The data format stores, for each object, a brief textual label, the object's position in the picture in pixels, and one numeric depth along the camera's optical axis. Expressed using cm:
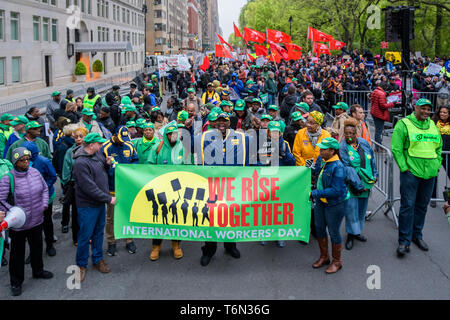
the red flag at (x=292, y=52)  2428
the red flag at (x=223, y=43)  2431
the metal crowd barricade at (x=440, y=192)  819
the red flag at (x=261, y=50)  2609
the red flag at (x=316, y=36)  2615
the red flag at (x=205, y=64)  2168
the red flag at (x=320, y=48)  2868
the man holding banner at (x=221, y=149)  611
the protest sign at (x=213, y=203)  574
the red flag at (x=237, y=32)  2630
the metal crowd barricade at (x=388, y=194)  762
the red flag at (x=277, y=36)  2541
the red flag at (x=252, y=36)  2508
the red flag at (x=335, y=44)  2942
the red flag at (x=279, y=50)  2330
